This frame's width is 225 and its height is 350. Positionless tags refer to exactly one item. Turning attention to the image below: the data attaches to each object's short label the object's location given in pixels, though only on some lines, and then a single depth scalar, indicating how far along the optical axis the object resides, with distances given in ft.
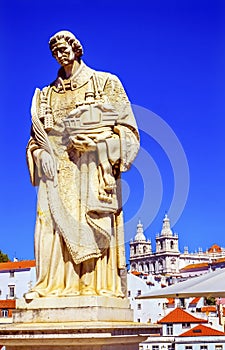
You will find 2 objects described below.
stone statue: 24.98
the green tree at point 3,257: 225.93
